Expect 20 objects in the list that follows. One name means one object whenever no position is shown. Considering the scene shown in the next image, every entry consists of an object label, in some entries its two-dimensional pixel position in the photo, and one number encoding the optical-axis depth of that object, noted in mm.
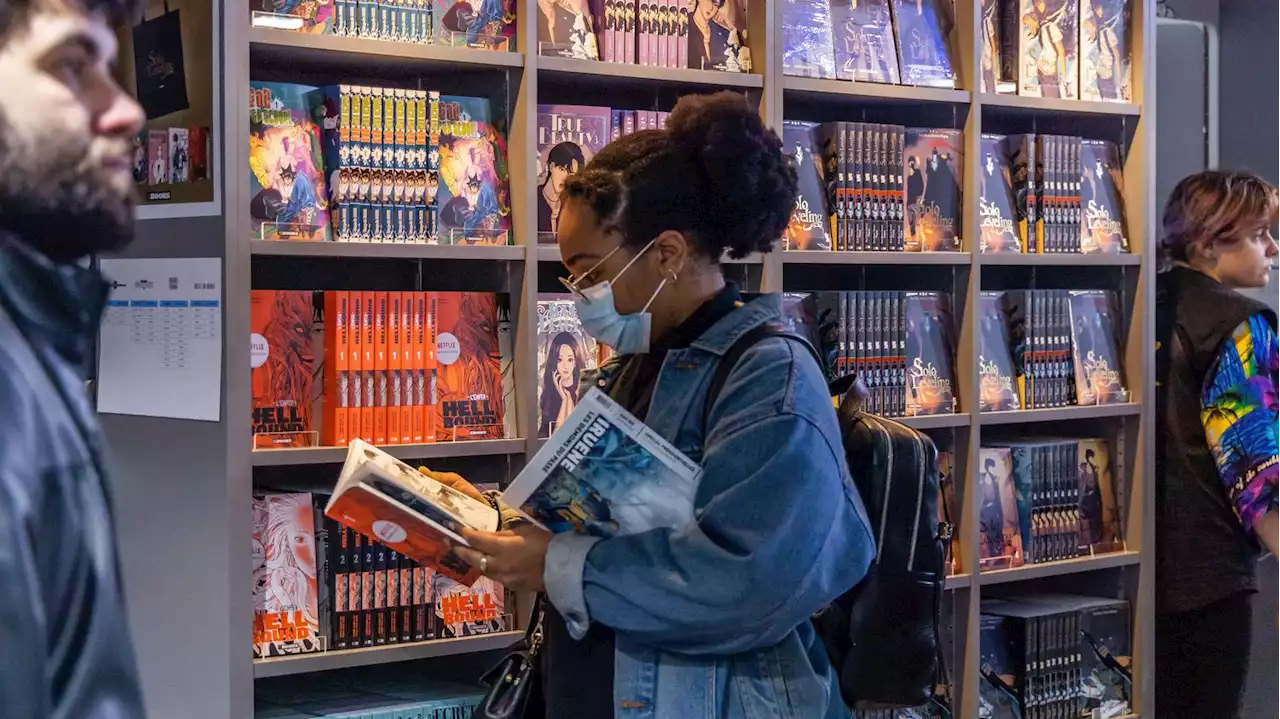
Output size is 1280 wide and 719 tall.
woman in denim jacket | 1923
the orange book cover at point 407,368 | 2891
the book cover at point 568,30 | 3053
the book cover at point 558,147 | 3051
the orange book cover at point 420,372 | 2908
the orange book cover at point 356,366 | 2832
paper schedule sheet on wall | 2359
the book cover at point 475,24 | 2918
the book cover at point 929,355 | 3594
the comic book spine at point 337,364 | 2814
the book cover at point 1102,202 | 3893
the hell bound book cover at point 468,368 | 2939
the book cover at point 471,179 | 2932
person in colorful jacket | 3506
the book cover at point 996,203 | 3705
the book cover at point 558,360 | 3033
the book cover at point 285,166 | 2682
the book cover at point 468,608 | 2949
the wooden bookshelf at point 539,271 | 2604
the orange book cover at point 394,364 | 2873
